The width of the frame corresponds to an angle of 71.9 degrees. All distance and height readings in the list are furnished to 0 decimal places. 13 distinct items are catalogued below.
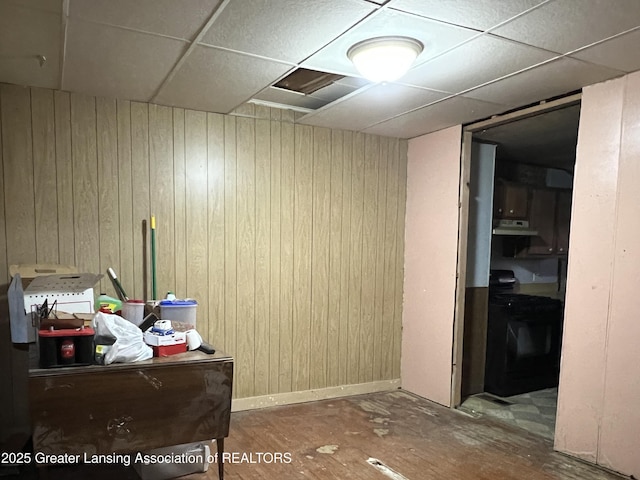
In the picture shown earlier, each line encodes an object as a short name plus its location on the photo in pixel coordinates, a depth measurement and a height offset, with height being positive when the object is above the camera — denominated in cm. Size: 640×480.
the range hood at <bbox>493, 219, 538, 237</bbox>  433 -9
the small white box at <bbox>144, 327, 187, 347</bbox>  224 -66
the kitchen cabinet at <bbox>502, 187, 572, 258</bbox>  467 -7
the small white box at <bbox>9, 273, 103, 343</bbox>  227 -49
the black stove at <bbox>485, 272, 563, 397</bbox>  406 -117
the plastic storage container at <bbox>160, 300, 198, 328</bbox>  269 -60
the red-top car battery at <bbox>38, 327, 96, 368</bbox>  194 -61
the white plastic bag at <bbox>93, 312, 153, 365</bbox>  206 -62
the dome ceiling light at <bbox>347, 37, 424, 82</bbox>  216 +81
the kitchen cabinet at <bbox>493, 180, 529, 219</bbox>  444 +19
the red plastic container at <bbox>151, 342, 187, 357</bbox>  223 -71
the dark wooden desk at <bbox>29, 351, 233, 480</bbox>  192 -91
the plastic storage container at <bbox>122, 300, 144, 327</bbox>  260 -60
